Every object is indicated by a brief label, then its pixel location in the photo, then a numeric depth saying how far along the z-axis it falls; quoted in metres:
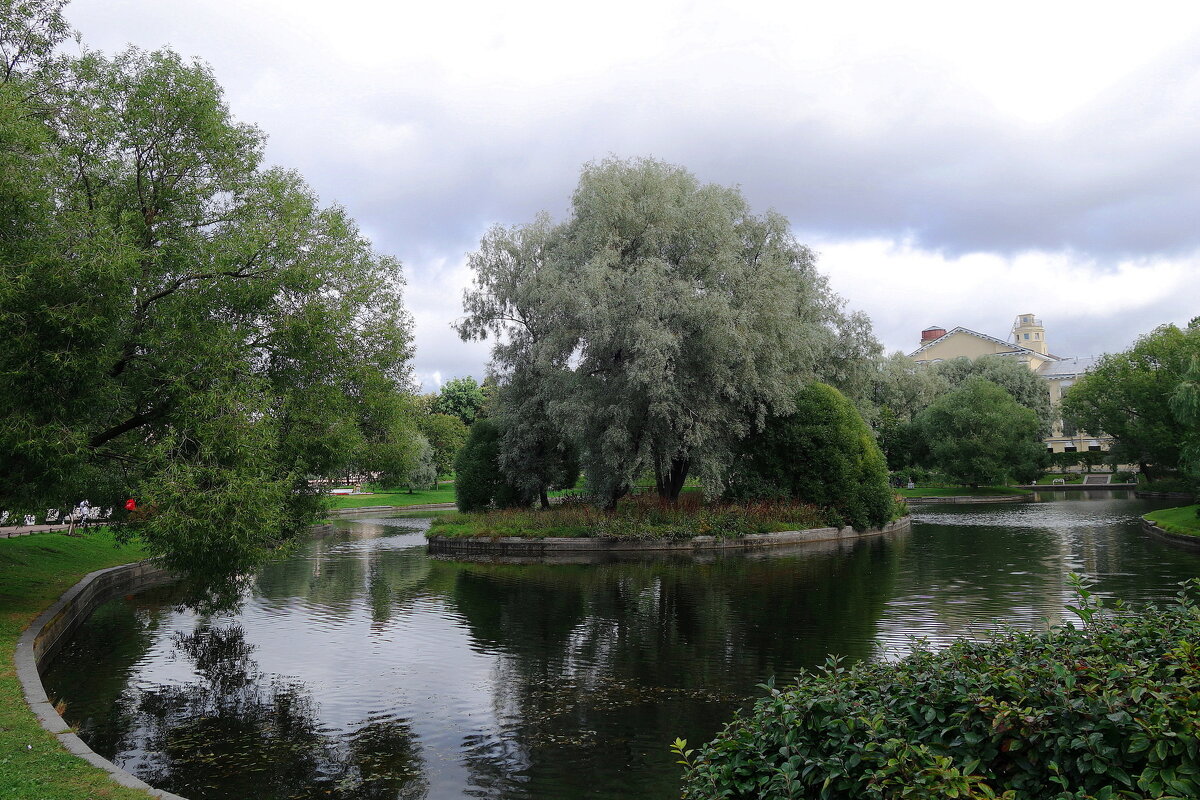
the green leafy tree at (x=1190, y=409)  26.86
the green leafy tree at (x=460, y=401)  82.38
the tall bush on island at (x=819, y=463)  30.92
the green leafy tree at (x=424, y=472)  57.52
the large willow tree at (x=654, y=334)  25.92
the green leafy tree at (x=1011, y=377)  68.38
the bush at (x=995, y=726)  3.26
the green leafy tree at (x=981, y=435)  54.72
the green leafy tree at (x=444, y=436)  65.93
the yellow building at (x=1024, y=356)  90.56
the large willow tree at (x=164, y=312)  11.07
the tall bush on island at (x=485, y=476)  33.28
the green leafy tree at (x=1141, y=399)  45.00
